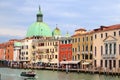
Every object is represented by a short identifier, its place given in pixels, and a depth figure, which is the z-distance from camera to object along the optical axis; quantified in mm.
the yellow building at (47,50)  97250
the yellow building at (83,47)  78562
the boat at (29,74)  58531
